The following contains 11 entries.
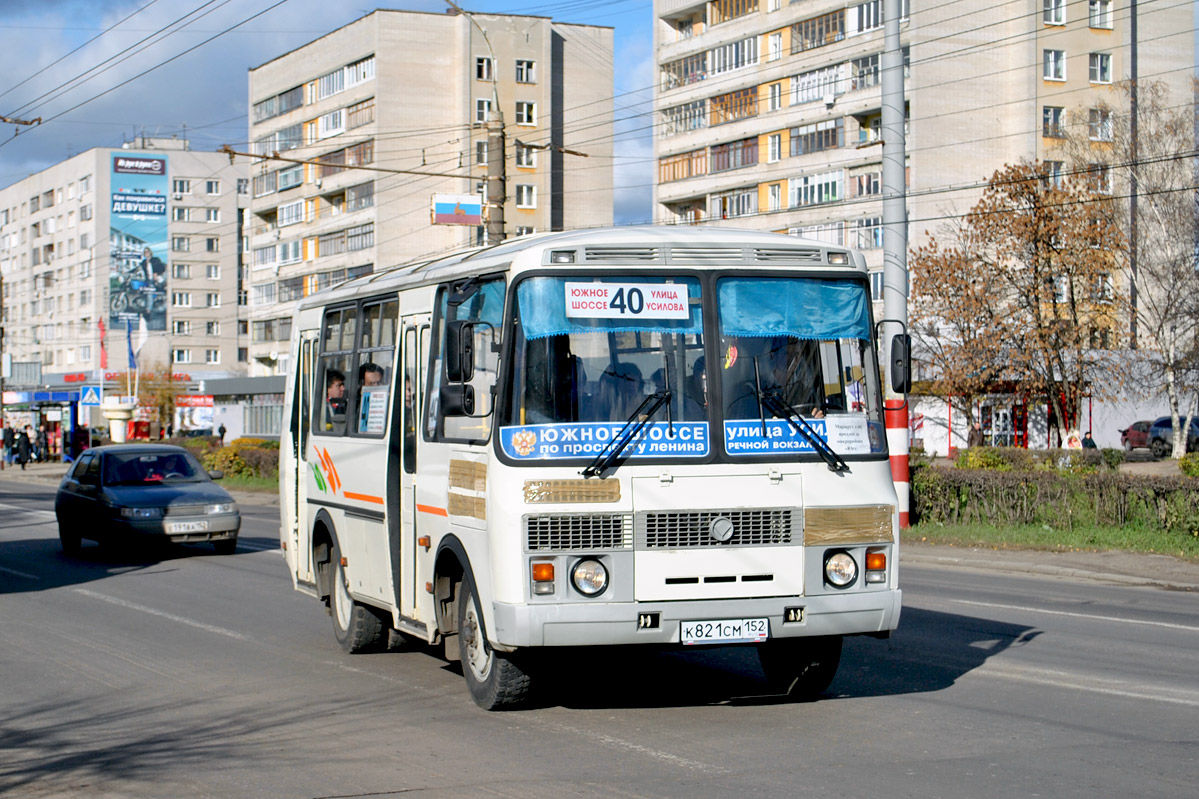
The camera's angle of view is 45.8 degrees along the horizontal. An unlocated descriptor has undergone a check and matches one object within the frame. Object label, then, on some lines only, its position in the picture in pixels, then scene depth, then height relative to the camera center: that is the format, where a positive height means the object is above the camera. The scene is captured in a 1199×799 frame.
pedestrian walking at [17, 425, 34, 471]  62.41 -2.57
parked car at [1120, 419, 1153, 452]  58.62 -1.92
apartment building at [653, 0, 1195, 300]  63.94 +13.88
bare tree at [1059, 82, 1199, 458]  51.84 +6.29
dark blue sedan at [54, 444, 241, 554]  20.02 -1.59
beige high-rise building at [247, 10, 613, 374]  81.25 +15.67
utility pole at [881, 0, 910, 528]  22.00 +3.14
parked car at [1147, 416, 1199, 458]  55.66 -1.91
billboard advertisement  108.25 +11.40
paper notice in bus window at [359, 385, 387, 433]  10.23 -0.15
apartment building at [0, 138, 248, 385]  109.06 +10.67
